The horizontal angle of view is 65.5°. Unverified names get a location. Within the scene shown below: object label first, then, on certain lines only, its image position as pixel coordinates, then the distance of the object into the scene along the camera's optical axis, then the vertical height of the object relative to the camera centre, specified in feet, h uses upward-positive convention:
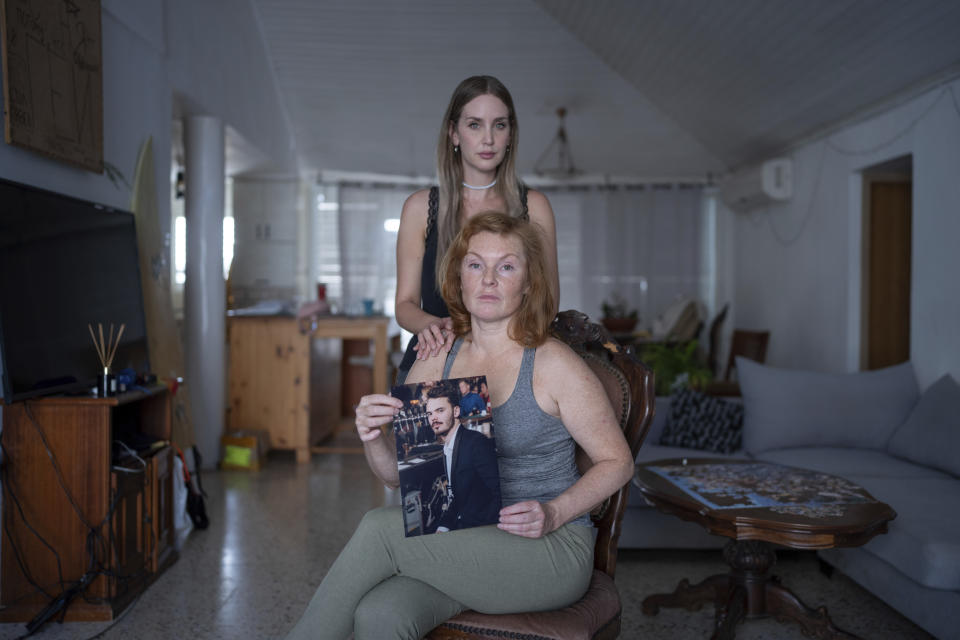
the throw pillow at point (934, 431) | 9.81 -1.88
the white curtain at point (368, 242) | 26.43 +1.84
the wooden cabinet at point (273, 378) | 16.03 -1.82
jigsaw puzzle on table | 6.84 -1.92
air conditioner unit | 19.67 +3.01
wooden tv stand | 7.81 -2.28
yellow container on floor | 15.01 -3.19
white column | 14.98 +0.27
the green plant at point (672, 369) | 13.82 -1.43
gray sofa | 7.30 -2.28
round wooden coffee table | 6.34 -1.94
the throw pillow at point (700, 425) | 11.13 -1.96
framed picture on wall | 8.02 +2.53
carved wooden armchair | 4.41 -1.69
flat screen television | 7.57 +0.03
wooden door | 16.12 +0.34
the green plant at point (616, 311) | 22.38 -0.51
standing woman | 5.68 +0.78
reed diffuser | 8.32 -0.78
